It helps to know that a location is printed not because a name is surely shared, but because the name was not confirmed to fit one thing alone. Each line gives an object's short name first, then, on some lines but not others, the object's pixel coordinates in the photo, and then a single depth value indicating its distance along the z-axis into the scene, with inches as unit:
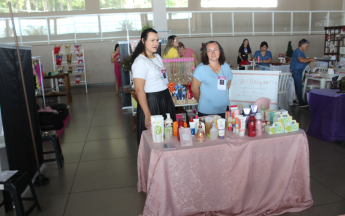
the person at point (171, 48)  219.3
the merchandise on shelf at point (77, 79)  431.2
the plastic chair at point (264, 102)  125.9
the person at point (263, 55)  307.3
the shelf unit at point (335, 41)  368.8
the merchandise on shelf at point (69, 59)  410.7
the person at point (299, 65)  242.4
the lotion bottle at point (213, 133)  89.5
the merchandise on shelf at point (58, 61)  392.8
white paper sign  137.9
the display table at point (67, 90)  316.5
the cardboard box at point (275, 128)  92.9
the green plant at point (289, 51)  461.2
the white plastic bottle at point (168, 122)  92.2
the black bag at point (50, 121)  210.5
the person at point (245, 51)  394.0
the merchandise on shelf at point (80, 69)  425.1
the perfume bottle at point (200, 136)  87.6
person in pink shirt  254.2
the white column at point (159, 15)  284.0
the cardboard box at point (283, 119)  93.4
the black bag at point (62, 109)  241.5
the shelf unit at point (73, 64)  416.2
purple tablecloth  158.2
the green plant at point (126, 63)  235.9
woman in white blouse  105.6
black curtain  100.3
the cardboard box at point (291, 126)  94.3
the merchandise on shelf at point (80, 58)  421.3
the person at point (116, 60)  341.7
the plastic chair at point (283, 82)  234.5
